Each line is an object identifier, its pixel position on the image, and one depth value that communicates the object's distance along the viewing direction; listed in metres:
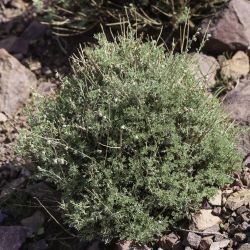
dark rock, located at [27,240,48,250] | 3.96
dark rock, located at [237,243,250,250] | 3.34
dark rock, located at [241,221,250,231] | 3.47
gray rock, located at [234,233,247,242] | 3.44
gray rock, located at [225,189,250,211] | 3.60
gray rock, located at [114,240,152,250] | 3.57
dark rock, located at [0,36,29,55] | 5.79
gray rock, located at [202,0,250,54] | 4.98
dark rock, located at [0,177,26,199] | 4.39
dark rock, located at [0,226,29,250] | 3.99
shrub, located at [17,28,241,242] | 3.45
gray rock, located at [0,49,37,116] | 5.22
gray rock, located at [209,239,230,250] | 3.46
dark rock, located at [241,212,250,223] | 3.52
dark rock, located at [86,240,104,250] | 3.74
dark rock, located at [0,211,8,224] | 4.25
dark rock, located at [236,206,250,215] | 3.57
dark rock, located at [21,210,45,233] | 4.10
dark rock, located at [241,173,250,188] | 3.79
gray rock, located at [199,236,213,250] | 3.49
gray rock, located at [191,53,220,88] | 4.78
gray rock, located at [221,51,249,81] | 4.83
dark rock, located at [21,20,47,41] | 5.85
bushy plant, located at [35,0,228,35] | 5.01
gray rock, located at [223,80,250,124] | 4.16
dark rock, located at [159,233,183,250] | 3.57
